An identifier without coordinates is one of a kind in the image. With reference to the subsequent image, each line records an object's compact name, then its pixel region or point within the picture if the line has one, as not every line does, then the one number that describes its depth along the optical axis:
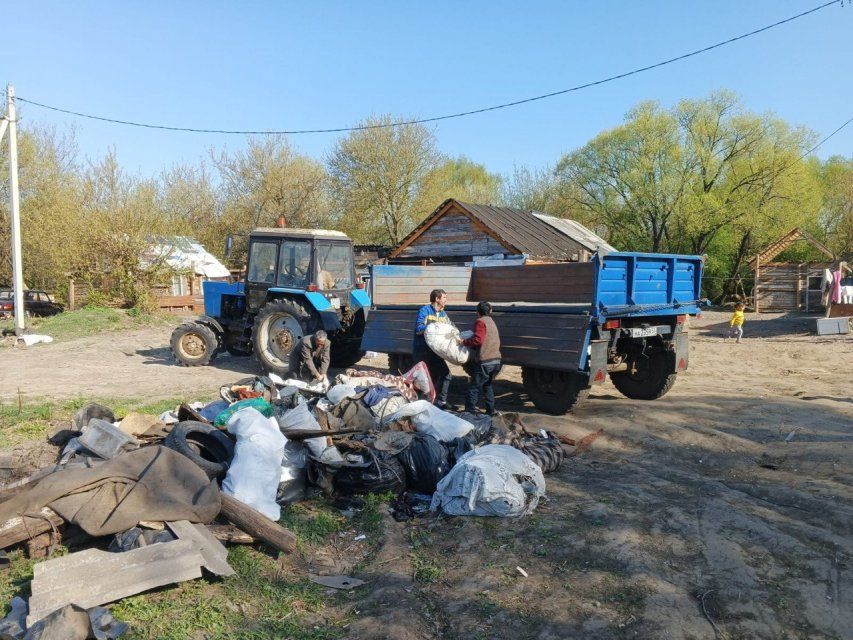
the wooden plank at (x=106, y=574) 3.23
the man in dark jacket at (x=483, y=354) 7.26
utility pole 15.60
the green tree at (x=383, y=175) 30.55
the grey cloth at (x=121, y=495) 3.90
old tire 5.09
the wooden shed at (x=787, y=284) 20.28
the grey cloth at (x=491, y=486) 4.58
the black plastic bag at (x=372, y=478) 5.08
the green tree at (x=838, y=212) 28.44
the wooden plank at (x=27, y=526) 3.81
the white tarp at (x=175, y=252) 21.48
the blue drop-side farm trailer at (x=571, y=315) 7.07
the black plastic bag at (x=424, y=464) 5.19
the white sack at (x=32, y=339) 15.22
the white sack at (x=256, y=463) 4.54
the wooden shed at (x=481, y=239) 19.80
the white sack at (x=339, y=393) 6.92
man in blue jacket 7.92
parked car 22.78
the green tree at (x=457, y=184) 31.16
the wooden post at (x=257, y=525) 4.00
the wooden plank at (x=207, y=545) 3.65
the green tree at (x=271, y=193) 32.97
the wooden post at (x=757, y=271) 21.31
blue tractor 10.50
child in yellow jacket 15.54
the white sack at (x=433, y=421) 5.91
